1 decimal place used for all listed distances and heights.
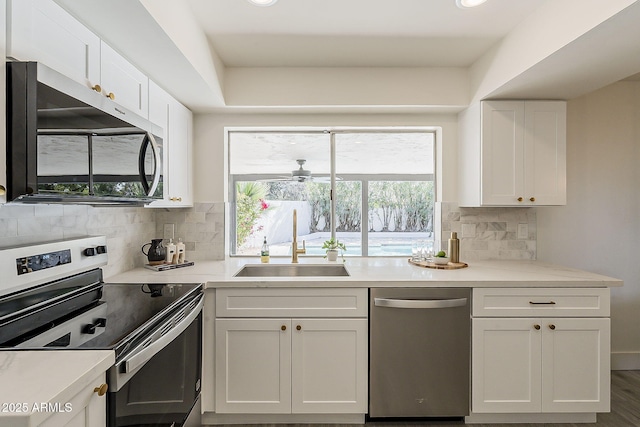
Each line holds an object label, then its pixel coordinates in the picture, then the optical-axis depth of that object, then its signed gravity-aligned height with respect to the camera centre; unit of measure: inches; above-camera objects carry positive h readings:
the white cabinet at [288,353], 82.0 -30.6
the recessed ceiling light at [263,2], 69.7 +40.2
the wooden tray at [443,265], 95.1 -13.0
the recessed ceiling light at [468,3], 69.7 +40.3
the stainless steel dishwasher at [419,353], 81.7 -30.6
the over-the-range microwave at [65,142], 39.2 +8.9
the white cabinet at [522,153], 95.6 +16.2
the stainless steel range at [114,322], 45.6 -15.3
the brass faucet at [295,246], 107.5 -9.3
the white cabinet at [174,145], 82.8 +18.0
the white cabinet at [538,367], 81.7 -33.5
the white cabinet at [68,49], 41.4 +22.4
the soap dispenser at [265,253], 105.5 -11.1
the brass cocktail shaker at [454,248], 99.0 -8.8
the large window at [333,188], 117.7 +8.3
